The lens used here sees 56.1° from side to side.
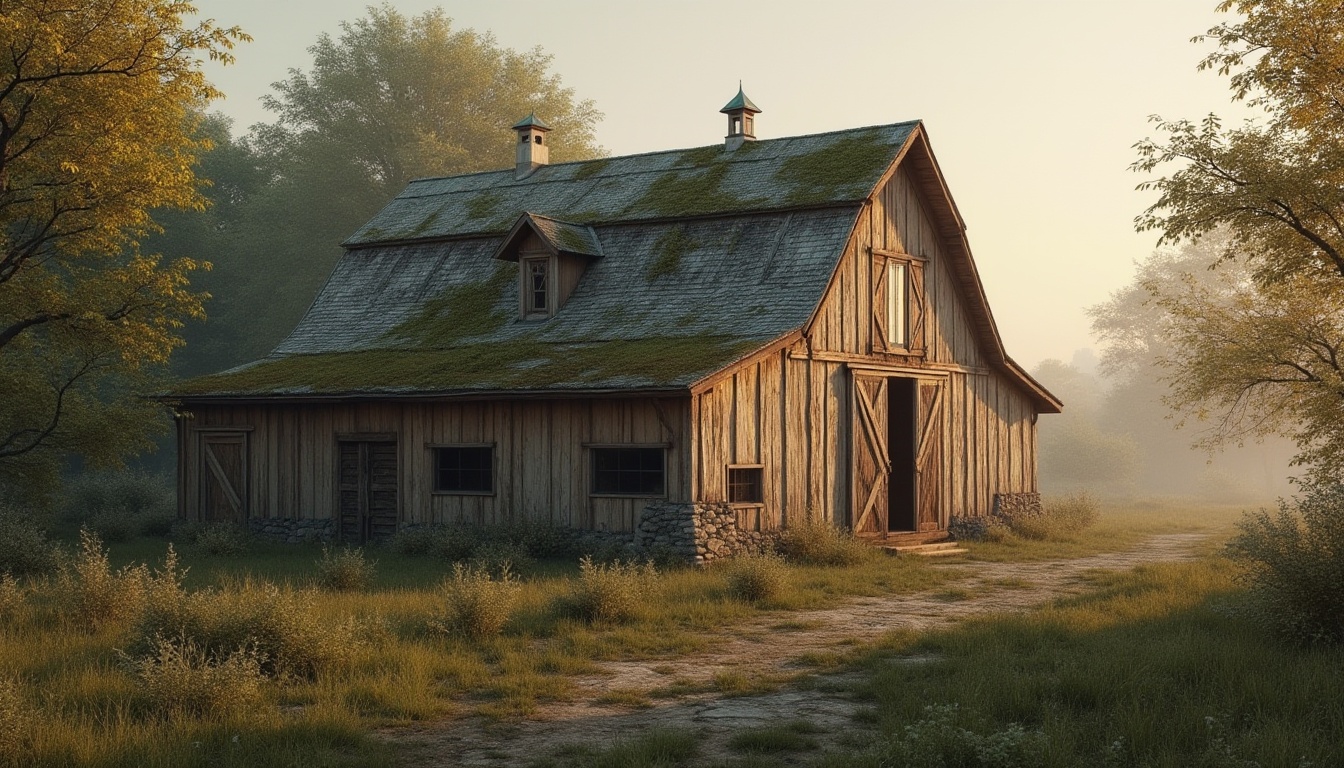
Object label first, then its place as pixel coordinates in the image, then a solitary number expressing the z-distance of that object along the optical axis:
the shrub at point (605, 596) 14.79
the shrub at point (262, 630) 11.55
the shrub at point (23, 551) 19.16
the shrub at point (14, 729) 8.72
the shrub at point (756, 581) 17.00
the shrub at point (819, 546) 21.78
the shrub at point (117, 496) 34.41
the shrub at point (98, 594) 14.13
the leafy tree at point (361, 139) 51.78
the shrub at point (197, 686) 9.89
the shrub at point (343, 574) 17.62
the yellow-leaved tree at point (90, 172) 20.03
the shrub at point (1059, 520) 28.31
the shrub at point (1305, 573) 12.06
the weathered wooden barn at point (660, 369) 22.17
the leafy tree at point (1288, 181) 20.34
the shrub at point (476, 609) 13.62
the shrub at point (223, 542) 23.59
